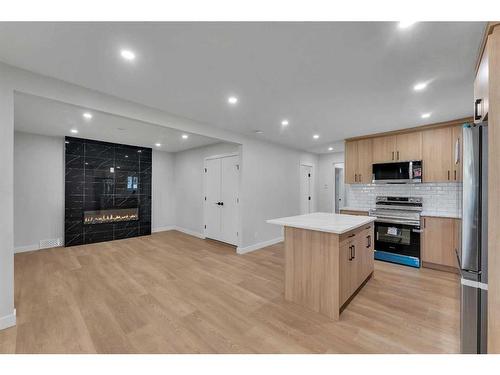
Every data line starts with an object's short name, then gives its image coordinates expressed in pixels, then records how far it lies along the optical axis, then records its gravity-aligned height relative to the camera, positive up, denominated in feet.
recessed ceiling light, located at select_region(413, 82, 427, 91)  7.37 +3.65
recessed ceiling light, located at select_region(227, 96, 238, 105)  8.63 +3.67
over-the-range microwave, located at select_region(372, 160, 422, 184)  12.35 +1.00
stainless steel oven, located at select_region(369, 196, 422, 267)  11.54 -2.44
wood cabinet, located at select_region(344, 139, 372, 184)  14.38 +1.86
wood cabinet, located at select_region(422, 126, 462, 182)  11.46 +1.91
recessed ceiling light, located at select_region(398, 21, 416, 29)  4.63 +3.62
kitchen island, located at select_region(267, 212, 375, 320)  7.01 -2.61
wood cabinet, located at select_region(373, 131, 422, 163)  12.59 +2.58
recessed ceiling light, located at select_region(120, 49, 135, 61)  5.69 +3.64
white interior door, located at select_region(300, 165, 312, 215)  20.40 -0.09
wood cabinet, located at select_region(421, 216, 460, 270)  10.66 -2.72
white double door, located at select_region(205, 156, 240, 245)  15.74 -0.84
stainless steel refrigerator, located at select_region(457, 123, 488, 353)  4.48 -1.05
